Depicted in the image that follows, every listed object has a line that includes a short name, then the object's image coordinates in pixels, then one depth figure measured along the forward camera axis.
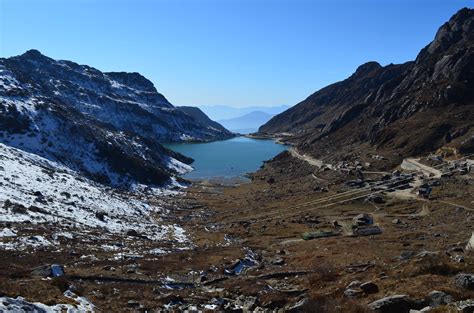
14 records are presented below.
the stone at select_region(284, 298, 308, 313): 22.75
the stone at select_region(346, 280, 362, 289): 25.36
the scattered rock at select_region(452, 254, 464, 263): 27.36
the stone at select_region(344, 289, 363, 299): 23.97
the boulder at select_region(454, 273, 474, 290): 21.67
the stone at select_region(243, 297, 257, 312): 26.44
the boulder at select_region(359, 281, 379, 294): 24.03
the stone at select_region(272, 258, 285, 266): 43.16
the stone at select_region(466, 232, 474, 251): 32.38
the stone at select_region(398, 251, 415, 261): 33.50
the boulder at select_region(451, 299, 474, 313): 17.61
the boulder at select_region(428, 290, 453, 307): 20.09
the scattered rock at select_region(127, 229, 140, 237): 55.07
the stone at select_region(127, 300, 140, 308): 26.09
